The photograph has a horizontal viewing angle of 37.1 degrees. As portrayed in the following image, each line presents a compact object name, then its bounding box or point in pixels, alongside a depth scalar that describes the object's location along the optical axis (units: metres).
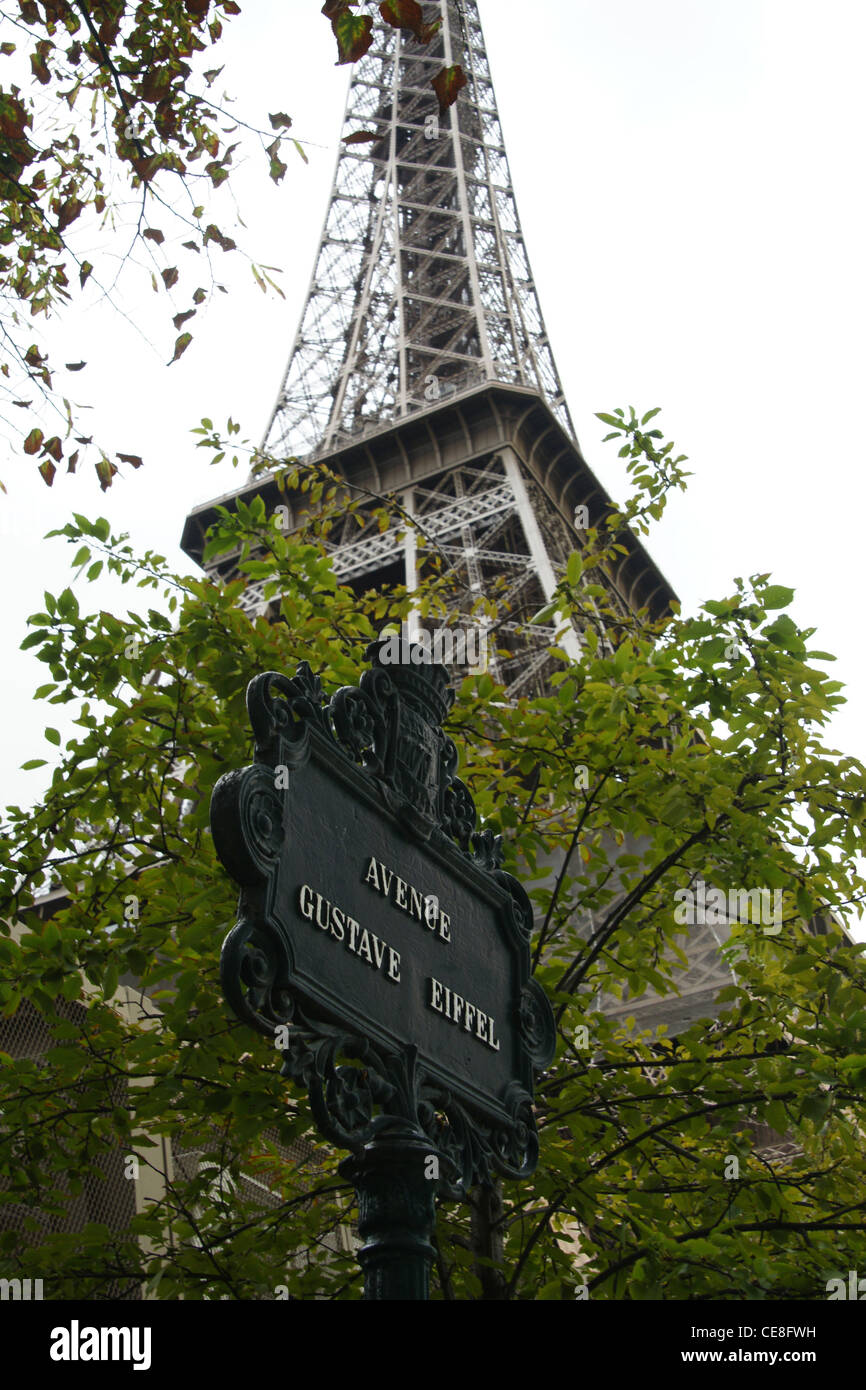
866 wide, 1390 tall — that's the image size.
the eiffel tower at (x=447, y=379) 35.72
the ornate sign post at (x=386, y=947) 2.94
